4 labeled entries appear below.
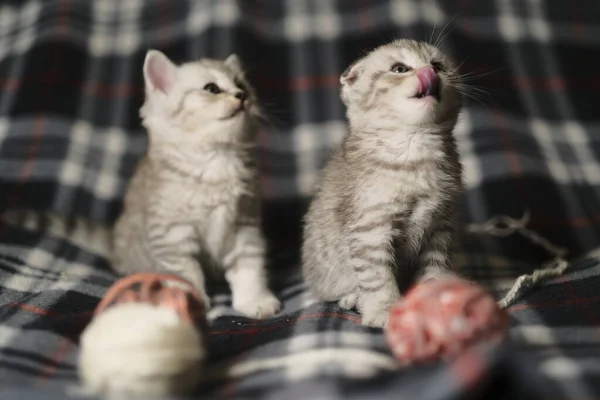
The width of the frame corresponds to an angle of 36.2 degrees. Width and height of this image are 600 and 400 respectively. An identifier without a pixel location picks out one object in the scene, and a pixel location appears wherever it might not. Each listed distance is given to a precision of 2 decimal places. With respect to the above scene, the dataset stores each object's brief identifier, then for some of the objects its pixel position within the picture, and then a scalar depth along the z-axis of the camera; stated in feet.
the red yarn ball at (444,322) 1.47
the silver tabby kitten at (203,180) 2.06
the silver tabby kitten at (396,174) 1.79
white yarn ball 1.41
